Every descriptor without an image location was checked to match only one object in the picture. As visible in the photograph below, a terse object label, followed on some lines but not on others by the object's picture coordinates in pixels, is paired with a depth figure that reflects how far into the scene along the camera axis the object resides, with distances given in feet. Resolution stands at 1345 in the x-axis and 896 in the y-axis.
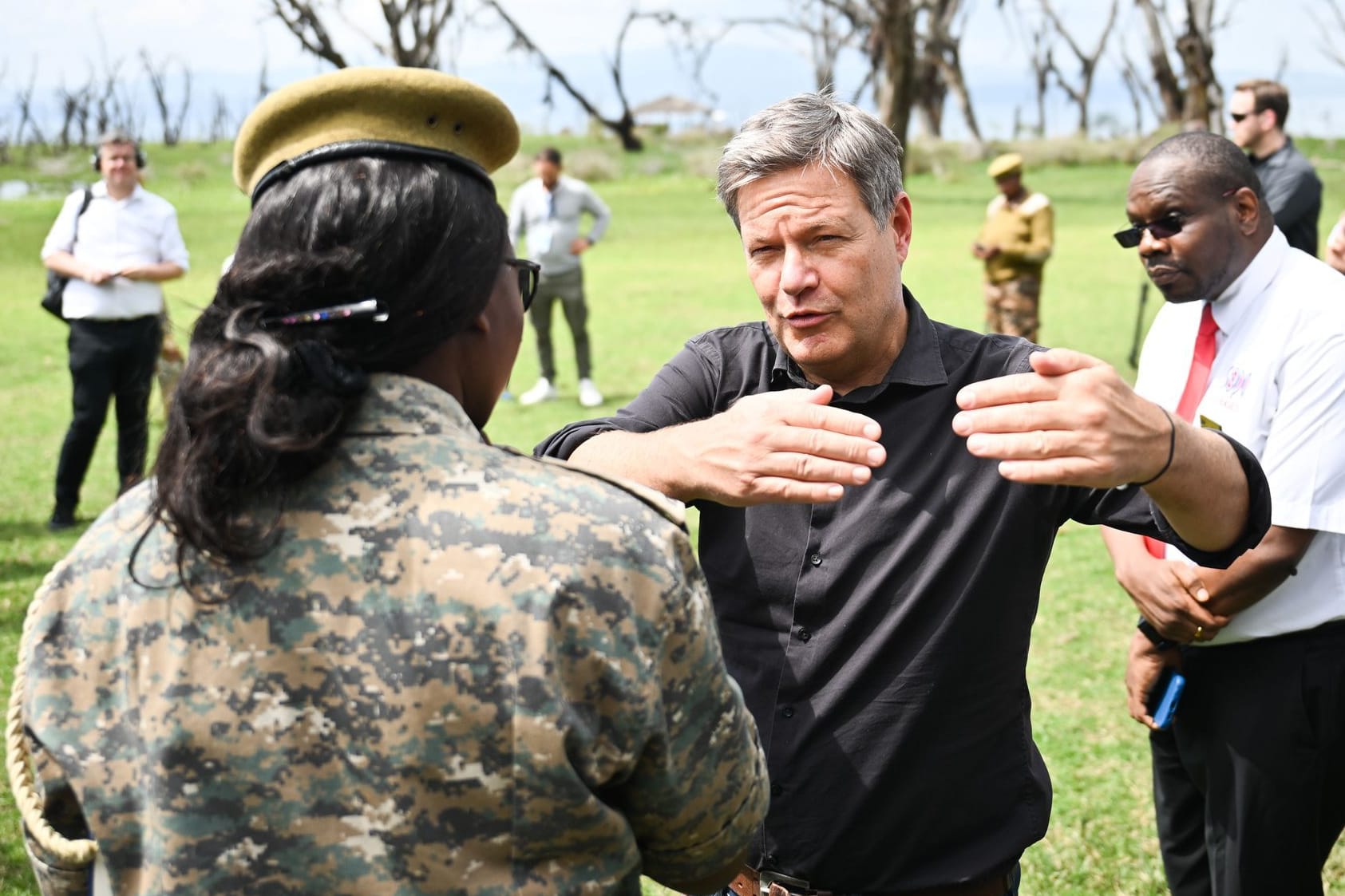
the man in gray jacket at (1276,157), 26.45
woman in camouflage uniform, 4.46
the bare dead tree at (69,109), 189.37
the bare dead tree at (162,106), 213.46
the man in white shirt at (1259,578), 9.12
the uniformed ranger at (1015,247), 39.37
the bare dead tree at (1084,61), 217.15
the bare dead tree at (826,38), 187.34
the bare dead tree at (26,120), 184.96
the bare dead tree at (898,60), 98.63
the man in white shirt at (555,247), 38.45
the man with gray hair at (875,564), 7.14
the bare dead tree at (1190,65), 109.50
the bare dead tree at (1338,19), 134.62
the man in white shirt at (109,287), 25.85
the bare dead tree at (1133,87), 219.82
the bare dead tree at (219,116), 237.04
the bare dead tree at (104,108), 197.77
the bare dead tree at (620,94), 152.25
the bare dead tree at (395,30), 104.88
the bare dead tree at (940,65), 172.55
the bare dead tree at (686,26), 153.79
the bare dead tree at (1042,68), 230.27
